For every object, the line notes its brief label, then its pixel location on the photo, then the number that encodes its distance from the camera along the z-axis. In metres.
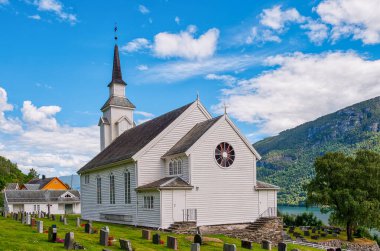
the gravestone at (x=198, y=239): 22.70
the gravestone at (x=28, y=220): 27.66
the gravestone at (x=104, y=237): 19.27
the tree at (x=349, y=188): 42.62
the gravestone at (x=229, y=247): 17.94
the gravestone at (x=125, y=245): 18.41
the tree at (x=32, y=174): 142.00
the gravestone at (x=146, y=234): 23.52
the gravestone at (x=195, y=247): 18.12
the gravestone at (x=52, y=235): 18.47
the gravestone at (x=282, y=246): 21.98
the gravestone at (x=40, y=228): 21.88
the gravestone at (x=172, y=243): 20.45
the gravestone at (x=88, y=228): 24.79
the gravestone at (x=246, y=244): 23.48
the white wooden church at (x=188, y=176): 29.97
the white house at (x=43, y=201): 70.06
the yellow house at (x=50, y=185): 86.81
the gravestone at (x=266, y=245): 24.52
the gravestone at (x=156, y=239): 21.78
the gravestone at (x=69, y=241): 16.67
